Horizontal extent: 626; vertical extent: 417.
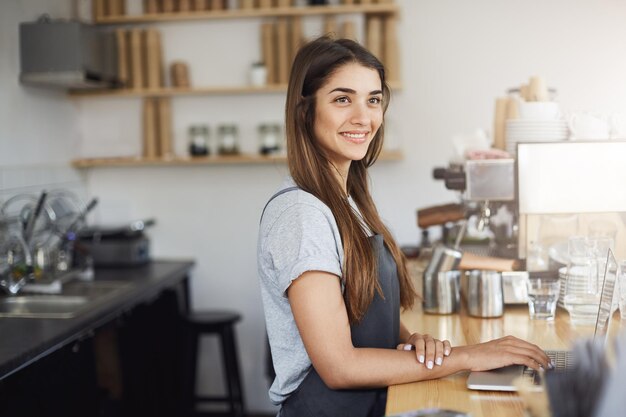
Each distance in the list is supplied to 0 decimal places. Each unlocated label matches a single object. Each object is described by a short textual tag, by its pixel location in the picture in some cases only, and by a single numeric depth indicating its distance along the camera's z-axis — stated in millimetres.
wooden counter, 1462
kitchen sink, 2992
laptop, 1535
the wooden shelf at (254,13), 4070
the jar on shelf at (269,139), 4230
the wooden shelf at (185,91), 4148
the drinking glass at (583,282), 2041
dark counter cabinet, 2506
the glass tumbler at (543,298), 2123
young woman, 1554
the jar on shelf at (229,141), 4273
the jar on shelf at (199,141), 4277
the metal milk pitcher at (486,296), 2188
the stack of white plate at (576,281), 2074
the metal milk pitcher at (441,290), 2244
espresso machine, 2291
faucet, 3227
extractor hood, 3754
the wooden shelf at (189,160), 4168
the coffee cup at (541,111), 2410
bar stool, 3965
